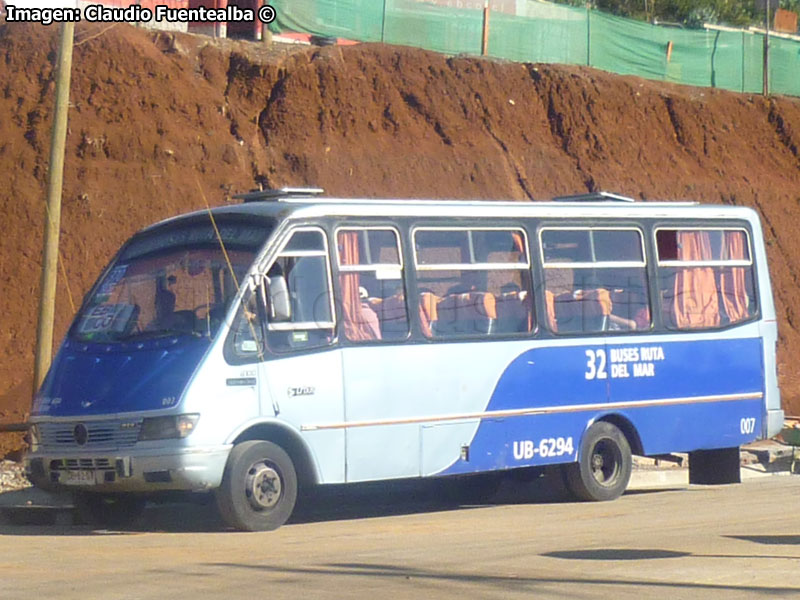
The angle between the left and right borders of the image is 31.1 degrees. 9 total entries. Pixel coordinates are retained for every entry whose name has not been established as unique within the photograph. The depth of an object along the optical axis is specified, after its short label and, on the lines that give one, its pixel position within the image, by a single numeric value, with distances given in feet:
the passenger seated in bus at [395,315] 42.42
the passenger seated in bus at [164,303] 39.65
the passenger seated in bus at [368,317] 41.86
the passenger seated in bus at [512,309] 45.39
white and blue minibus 38.50
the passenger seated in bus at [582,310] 47.01
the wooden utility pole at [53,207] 46.52
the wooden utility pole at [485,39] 104.88
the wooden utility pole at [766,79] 120.78
